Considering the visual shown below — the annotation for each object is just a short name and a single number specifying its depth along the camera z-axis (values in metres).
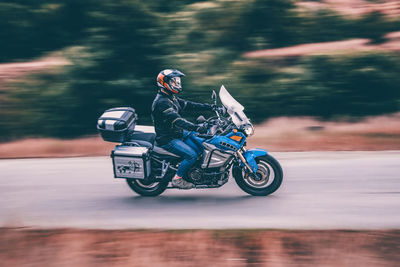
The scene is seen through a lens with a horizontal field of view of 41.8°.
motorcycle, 7.54
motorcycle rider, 7.42
